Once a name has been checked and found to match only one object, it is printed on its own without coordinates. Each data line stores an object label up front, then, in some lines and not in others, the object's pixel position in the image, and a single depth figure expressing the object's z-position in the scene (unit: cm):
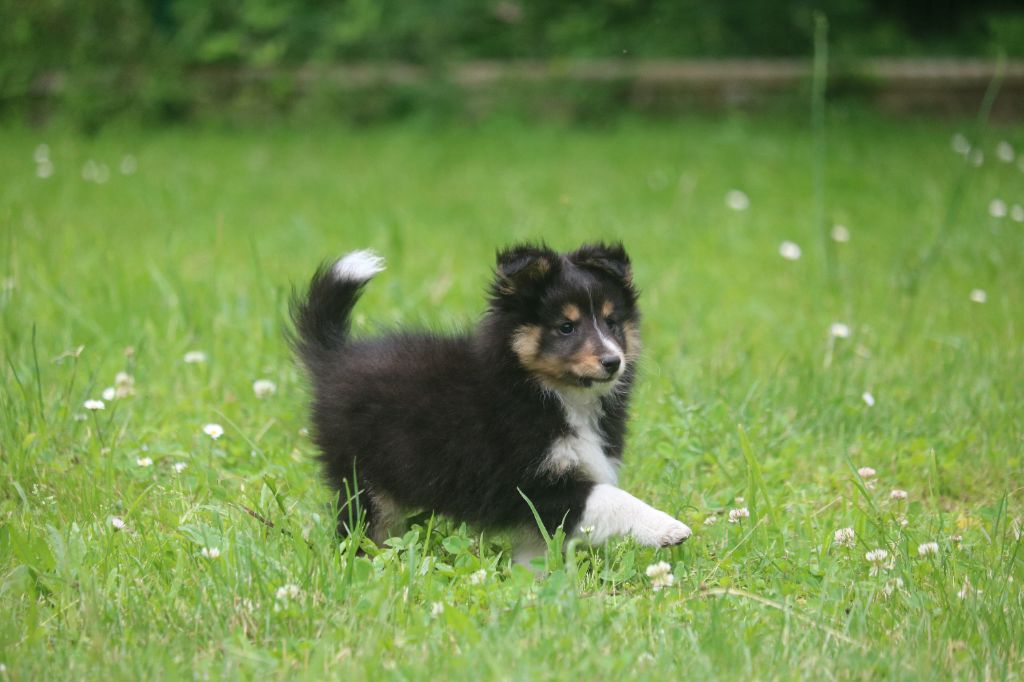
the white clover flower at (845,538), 700
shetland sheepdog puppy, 682
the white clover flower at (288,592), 587
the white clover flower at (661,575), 635
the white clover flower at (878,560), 658
